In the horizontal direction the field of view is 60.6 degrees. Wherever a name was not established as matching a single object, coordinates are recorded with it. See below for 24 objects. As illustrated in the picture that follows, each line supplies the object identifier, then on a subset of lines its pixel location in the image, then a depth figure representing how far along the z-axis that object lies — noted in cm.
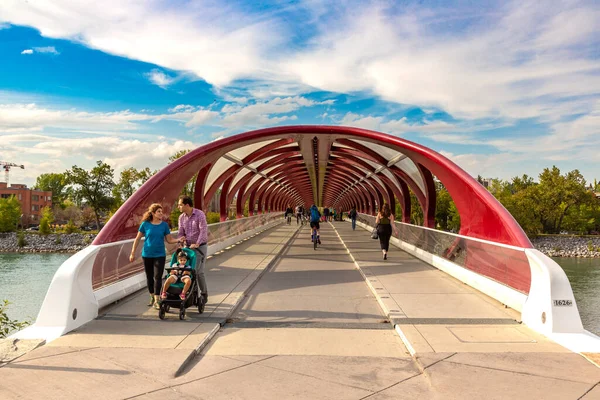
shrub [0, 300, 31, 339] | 641
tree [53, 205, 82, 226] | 9899
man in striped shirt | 705
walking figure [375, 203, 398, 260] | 1347
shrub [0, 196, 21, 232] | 7862
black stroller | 639
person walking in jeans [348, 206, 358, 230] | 3215
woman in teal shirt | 685
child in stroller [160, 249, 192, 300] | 639
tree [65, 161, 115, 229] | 7288
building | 9719
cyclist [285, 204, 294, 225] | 4141
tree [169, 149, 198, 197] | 5469
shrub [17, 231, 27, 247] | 6562
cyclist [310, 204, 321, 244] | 1747
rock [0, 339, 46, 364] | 469
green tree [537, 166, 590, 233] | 6138
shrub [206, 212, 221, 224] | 5350
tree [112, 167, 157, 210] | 6231
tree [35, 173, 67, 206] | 12012
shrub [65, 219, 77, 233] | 7650
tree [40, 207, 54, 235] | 7331
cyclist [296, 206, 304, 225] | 3691
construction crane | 16800
